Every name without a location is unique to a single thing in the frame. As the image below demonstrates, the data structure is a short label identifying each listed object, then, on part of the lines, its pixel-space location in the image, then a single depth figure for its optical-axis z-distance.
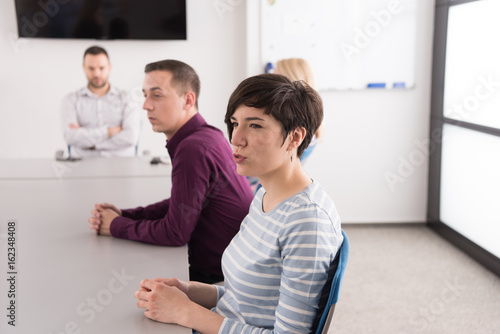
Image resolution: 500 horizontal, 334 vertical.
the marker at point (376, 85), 4.49
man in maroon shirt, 1.87
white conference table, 1.35
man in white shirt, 3.92
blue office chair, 1.23
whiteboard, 4.41
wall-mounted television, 4.54
